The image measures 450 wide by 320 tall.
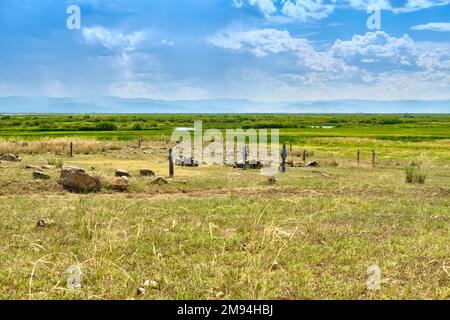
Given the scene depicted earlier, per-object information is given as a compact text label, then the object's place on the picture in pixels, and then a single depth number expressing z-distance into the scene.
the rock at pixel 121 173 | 22.63
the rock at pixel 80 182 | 18.50
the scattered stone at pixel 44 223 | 11.20
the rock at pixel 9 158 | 30.66
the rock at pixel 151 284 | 7.21
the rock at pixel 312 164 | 33.41
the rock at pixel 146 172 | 23.94
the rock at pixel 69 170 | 19.05
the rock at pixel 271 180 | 21.62
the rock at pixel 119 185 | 19.03
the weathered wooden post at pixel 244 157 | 30.01
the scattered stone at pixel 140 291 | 6.91
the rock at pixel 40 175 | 20.12
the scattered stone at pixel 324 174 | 25.24
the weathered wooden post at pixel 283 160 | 27.18
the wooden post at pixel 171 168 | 23.25
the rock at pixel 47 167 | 25.10
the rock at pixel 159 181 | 20.62
